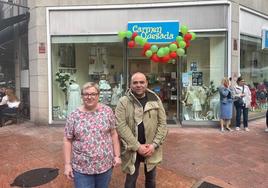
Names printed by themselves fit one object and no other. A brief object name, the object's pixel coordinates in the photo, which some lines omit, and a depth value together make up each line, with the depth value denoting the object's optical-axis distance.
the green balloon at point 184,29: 5.56
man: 2.15
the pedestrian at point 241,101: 5.63
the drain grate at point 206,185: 2.93
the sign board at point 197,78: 6.15
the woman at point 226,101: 5.43
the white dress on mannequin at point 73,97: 6.34
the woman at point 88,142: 1.87
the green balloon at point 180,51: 5.46
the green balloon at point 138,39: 5.51
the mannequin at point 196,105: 6.17
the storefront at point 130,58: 5.89
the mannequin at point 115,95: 6.36
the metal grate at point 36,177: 3.05
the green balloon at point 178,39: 5.52
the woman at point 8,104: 6.50
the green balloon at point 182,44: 5.46
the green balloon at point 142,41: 5.52
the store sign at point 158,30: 5.77
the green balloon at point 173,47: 5.45
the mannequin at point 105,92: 6.37
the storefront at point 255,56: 6.40
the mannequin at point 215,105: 6.07
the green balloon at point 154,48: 5.49
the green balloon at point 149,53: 5.50
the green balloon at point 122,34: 5.70
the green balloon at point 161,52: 5.42
